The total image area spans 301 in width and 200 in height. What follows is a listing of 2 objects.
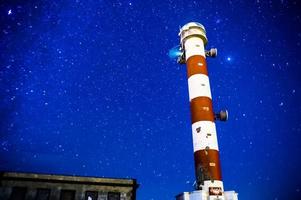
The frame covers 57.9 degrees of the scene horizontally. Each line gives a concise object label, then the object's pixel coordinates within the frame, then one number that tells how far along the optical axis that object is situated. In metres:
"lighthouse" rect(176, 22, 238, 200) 16.45
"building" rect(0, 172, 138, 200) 19.34
